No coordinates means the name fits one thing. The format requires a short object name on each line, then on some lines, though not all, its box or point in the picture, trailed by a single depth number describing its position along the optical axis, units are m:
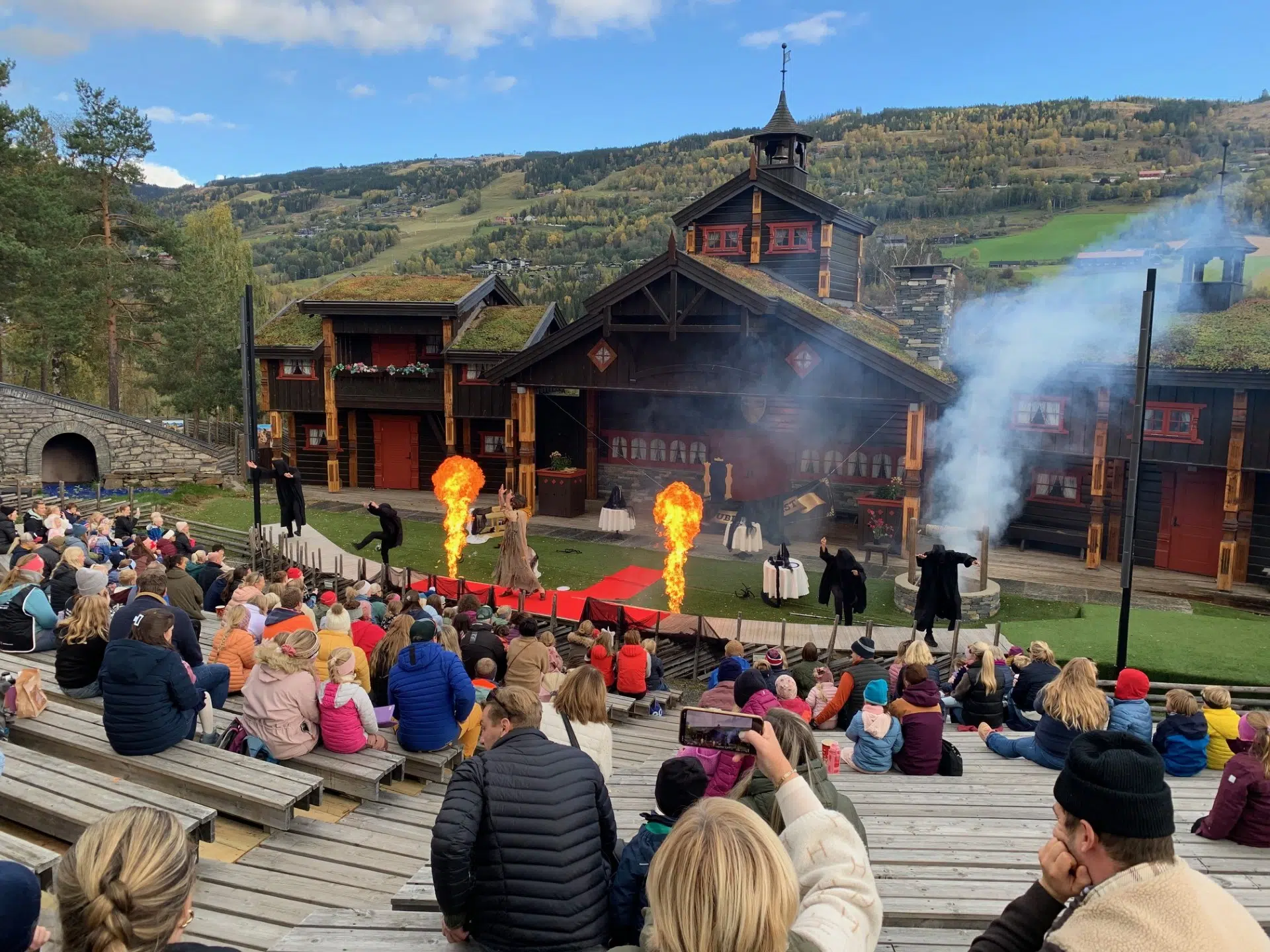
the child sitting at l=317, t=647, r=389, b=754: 7.10
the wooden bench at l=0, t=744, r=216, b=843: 5.57
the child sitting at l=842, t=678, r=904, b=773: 7.52
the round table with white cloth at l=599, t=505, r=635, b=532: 24.38
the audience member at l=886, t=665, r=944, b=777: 7.56
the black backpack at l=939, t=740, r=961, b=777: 7.70
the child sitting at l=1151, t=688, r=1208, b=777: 7.66
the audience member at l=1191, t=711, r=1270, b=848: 5.81
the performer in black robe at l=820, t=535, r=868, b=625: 16.61
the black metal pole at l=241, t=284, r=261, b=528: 18.44
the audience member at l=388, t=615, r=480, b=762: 7.36
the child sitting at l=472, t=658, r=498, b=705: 8.88
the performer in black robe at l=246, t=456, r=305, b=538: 21.59
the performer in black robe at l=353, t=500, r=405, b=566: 19.52
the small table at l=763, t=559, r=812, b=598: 18.38
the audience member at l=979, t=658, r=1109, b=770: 7.18
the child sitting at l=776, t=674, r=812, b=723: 8.38
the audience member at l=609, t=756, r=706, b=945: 4.10
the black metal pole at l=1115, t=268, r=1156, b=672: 12.40
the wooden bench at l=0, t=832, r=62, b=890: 4.88
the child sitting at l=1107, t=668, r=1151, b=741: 7.85
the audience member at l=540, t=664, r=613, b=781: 5.85
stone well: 17.44
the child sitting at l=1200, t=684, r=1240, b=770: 7.88
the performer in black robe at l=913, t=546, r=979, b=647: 15.55
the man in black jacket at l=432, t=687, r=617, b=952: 3.89
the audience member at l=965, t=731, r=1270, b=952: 2.46
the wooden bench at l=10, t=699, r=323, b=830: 6.08
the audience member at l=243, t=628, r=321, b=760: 6.94
